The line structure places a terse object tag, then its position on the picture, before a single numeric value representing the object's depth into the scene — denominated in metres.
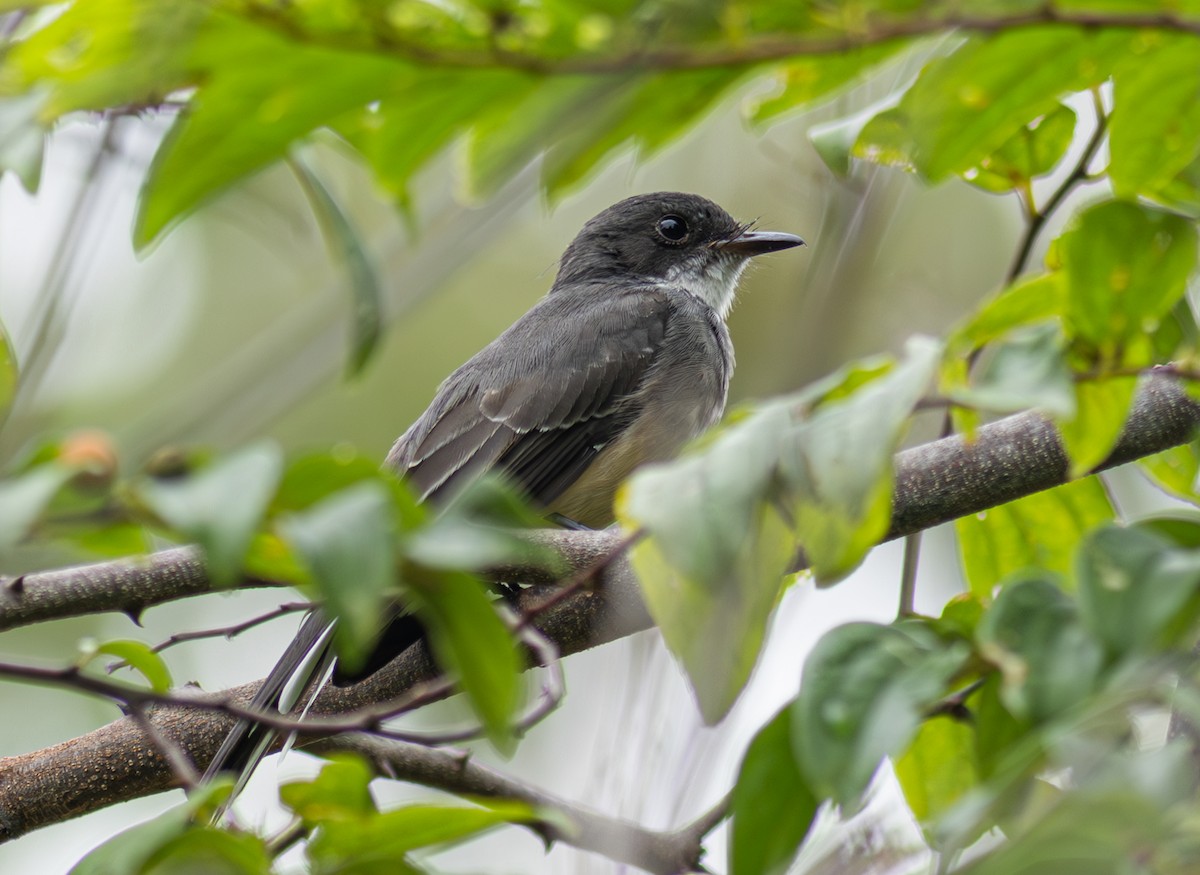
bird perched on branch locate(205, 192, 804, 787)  3.68
